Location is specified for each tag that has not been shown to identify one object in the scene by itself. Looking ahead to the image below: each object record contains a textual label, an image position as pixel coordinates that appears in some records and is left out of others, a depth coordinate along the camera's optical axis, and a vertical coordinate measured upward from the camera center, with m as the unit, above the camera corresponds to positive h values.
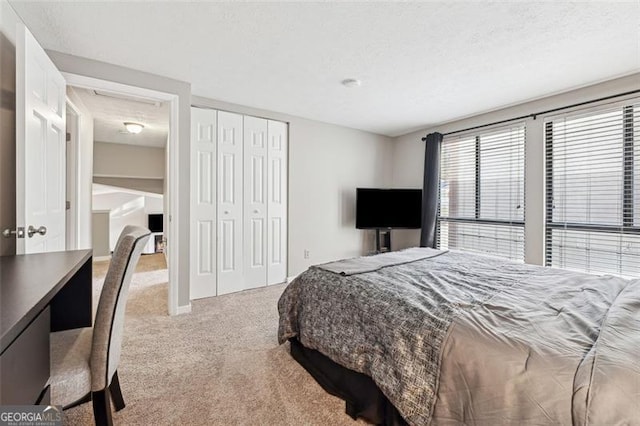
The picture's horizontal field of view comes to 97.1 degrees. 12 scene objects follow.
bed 0.91 -0.53
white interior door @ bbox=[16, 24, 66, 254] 1.52 +0.38
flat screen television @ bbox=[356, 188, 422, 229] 4.35 +0.08
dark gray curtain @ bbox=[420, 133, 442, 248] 4.14 +0.35
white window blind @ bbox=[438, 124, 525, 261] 3.43 +0.29
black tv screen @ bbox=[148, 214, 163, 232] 7.88 -0.32
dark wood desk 0.68 -0.33
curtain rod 2.64 +1.14
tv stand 4.42 -0.44
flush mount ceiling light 4.23 +1.26
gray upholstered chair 1.11 -0.61
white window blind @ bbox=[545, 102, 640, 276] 2.62 +0.24
